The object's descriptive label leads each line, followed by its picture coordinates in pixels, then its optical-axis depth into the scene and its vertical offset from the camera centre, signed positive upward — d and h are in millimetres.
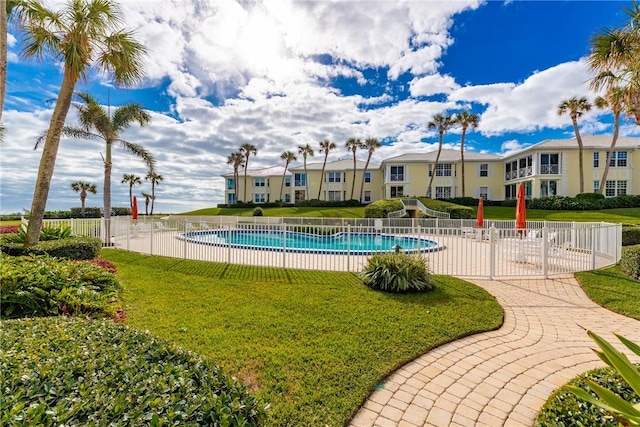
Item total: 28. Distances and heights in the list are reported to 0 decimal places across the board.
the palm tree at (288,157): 48250 +8841
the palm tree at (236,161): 48312 +8179
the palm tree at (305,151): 46688 +9484
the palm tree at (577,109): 30625 +10774
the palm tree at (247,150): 47934 +9893
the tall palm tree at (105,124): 16906 +5030
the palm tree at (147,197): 51406 +2174
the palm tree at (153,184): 51344 +4564
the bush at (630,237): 13102 -1148
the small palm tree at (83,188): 41812 +3129
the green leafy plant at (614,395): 1895 -1211
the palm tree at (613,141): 27984 +7454
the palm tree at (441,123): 36688 +11054
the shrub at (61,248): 8750 -1196
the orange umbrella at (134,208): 19781 +124
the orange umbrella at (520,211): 11039 +0
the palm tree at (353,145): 43156 +9742
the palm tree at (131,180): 50500 +5199
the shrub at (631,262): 8344 -1484
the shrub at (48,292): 4430 -1316
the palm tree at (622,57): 7898 +4609
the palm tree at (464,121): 35719 +11100
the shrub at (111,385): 1781 -1250
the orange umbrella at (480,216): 16244 -293
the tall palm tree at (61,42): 8656 +5137
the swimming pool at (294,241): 10492 -1185
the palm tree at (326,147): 45441 +9913
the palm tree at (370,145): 43094 +9675
